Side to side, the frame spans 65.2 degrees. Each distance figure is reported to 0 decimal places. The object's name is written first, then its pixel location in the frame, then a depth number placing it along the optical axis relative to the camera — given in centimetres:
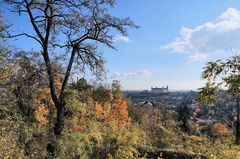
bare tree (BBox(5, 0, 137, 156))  806
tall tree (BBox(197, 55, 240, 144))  331
